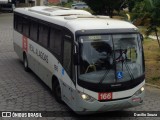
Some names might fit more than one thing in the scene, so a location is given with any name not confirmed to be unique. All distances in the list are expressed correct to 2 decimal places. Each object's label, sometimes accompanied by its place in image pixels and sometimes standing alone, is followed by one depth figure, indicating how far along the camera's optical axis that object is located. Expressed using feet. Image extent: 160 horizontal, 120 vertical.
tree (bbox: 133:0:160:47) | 44.52
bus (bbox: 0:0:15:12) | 173.46
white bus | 29.41
